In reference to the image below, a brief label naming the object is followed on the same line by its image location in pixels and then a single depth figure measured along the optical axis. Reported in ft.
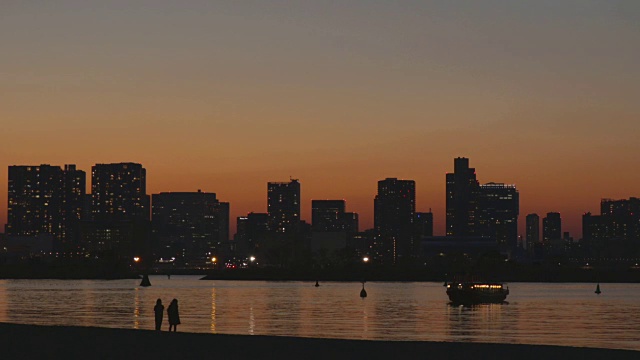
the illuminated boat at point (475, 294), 543.39
